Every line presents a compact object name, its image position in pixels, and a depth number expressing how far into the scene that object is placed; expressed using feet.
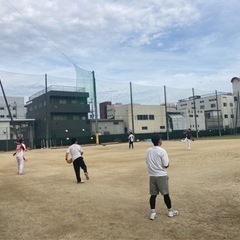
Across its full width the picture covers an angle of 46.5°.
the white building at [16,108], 206.37
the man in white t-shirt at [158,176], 17.69
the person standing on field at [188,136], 69.29
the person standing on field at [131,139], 84.02
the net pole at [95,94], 129.85
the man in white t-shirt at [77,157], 30.32
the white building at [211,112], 225.40
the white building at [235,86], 247.44
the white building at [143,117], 194.13
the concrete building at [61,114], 167.15
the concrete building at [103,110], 238.23
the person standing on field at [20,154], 39.54
